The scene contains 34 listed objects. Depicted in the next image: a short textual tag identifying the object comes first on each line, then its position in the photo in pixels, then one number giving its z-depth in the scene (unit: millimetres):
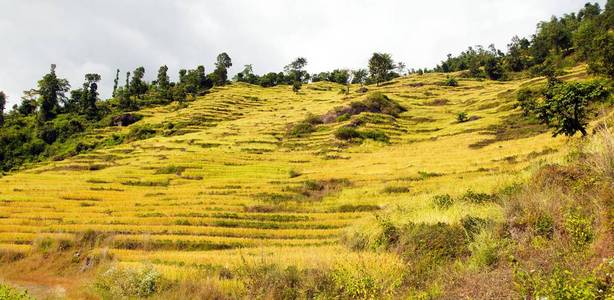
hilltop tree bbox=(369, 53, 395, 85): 154750
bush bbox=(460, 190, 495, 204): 18352
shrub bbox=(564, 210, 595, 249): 9065
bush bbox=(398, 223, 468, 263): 12578
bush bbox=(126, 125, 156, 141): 101250
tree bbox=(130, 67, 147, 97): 150500
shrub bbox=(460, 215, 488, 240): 12909
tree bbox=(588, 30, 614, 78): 65000
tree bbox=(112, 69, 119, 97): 176250
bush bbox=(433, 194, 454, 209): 18547
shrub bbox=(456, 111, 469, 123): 83562
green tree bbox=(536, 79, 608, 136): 37206
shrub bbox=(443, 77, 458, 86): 140500
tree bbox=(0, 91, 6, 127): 128500
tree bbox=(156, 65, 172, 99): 155350
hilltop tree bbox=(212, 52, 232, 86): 169750
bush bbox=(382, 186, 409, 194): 36556
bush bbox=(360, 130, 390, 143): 75631
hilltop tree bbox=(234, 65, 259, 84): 189375
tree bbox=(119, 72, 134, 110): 137075
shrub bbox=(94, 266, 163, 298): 14469
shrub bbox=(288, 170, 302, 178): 51434
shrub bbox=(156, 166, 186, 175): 58125
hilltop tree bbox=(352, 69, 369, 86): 194988
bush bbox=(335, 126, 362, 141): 76062
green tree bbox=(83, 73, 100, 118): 136000
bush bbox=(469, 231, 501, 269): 10477
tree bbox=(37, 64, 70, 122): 130675
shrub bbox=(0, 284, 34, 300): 11438
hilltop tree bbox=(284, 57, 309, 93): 194575
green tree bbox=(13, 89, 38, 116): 141375
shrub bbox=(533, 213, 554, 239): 10716
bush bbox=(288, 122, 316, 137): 85469
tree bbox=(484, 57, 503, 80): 155375
